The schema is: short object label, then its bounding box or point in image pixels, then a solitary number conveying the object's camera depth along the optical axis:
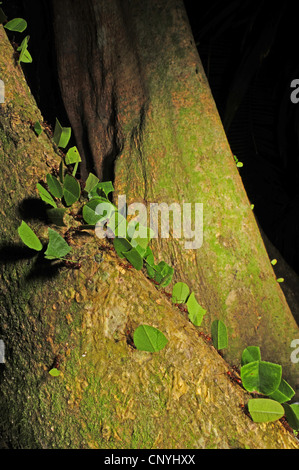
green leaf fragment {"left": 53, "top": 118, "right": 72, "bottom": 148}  0.44
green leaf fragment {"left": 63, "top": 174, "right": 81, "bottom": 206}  0.39
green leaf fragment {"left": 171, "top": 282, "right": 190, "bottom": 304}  0.44
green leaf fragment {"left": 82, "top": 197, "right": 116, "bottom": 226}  0.39
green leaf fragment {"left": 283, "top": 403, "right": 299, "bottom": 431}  0.38
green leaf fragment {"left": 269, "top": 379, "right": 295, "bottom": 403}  0.39
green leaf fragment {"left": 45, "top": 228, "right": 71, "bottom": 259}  0.36
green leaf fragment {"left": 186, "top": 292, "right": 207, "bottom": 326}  0.43
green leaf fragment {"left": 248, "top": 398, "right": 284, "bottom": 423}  0.37
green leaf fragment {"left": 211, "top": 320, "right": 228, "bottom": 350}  0.42
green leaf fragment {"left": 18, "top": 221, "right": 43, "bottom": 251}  0.36
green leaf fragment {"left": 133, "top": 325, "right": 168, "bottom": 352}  0.36
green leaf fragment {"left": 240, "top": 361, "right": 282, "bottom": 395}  0.38
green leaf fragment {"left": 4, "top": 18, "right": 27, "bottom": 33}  0.45
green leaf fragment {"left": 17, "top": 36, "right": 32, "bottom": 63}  0.43
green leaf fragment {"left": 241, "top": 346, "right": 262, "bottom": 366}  0.40
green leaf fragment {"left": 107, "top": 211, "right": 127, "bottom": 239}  0.39
